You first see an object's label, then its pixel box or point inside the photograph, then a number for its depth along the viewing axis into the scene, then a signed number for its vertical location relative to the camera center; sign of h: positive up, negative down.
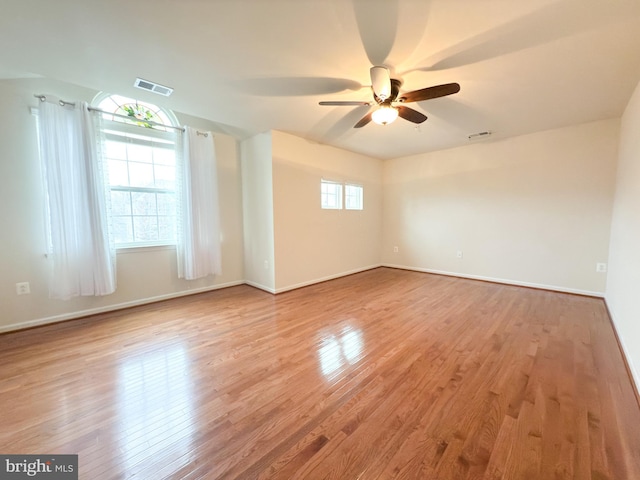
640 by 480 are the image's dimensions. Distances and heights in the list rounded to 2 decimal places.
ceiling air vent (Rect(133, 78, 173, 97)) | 2.44 +1.33
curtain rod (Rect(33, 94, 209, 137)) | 2.63 +1.29
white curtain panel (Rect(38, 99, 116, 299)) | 2.70 +0.23
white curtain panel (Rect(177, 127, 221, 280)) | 3.65 +0.17
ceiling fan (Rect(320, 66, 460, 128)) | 2.04 +1.08
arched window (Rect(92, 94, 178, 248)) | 3.19 +0.69
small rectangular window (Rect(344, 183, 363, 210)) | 5.00 +0.45
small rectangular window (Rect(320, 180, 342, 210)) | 4.56 +0.45
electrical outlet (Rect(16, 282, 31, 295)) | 2.69 -0.72
